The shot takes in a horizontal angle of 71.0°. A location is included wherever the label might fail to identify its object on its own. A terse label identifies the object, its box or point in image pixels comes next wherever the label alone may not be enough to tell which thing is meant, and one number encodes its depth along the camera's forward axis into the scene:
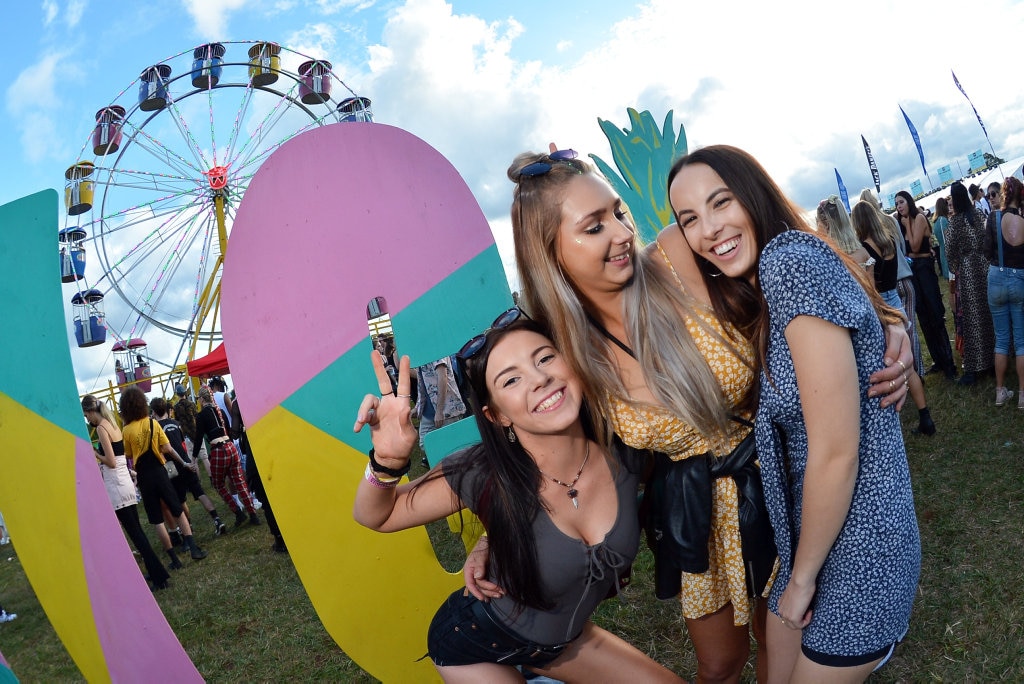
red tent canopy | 13.37
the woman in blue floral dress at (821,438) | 1.51
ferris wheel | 14.34
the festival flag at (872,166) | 24.38
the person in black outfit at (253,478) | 7.10
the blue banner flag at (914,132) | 21.50
